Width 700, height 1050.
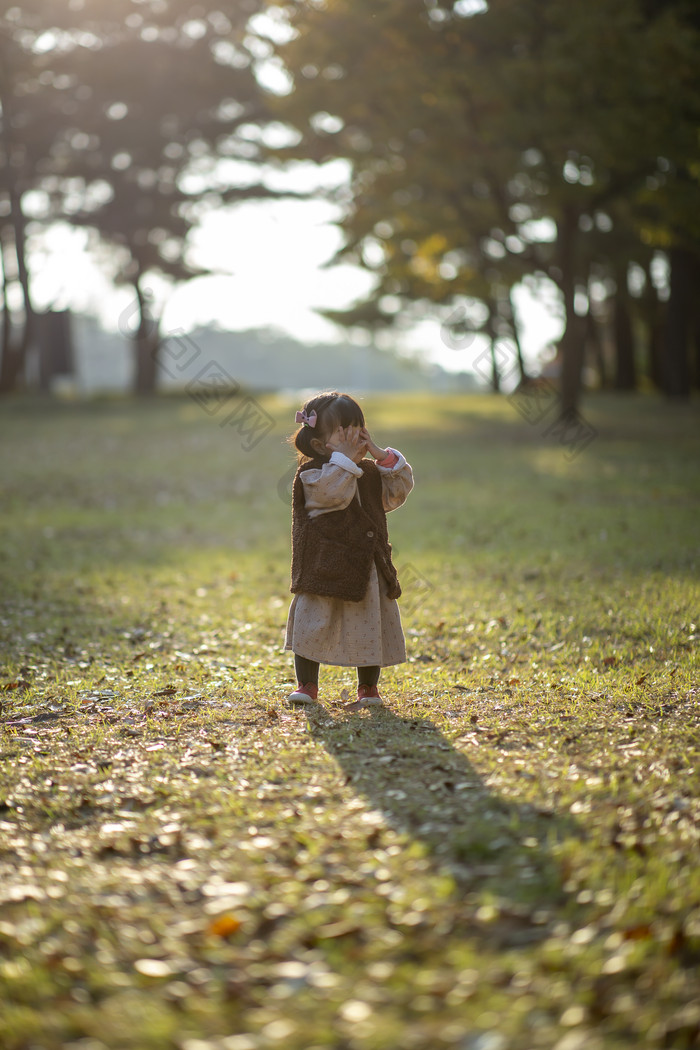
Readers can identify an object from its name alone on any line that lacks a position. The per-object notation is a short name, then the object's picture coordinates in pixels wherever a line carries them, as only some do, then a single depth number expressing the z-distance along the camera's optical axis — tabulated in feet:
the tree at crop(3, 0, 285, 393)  91.86
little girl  16.21
